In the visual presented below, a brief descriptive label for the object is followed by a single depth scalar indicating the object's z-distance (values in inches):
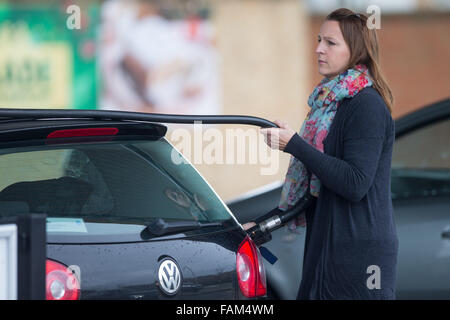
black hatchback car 232.2
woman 264.7
